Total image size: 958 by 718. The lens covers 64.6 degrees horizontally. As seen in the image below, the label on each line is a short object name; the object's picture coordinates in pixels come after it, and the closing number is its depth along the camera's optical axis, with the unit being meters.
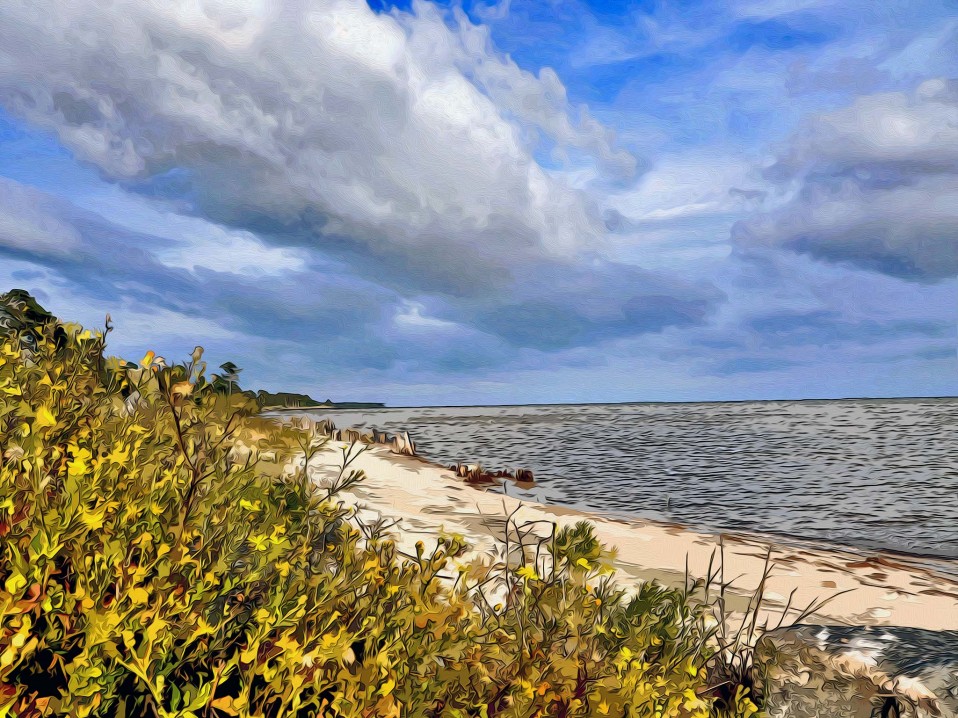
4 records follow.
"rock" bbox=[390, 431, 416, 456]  23.41
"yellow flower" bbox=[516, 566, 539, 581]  2.93
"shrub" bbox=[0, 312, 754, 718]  2.49
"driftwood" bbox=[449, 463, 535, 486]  21.61
